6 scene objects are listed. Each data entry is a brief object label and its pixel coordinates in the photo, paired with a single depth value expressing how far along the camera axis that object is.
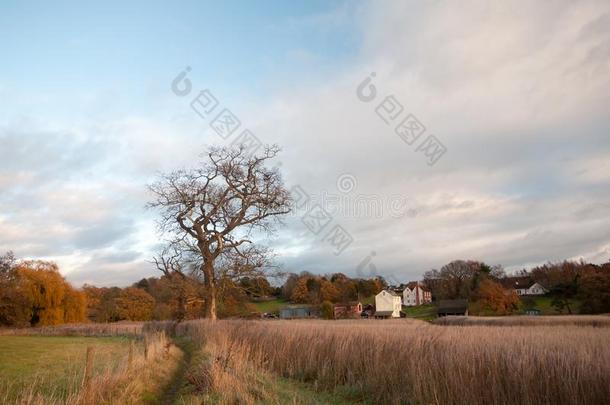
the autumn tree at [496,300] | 75.50
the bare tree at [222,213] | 25.14
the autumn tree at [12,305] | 59.06
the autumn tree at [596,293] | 60.22
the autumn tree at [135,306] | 76.19
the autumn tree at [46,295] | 61.94
